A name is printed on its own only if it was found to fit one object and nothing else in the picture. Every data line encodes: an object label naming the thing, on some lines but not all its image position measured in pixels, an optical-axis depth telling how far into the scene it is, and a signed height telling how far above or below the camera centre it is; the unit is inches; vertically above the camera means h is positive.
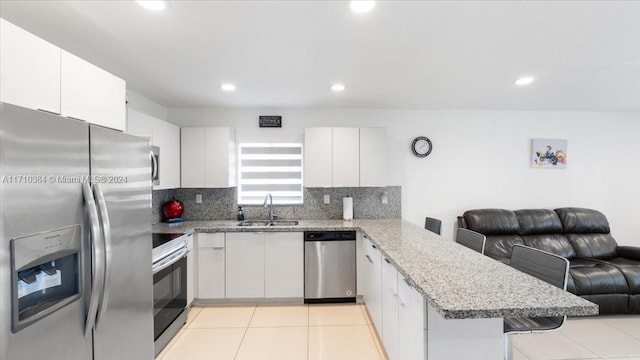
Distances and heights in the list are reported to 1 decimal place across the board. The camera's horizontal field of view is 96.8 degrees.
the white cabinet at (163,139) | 100.6 +17.6
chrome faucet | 145.3 -11.4
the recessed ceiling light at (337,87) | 112.7 +38.0
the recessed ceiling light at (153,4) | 59.2 +37.6
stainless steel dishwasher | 125.6 -36.9
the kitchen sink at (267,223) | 135.8 -20.5
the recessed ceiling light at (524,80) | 106.3 +38.1
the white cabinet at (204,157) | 135.0 +11.6
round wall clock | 151.4 +18.4
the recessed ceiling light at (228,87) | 111.9 +37.9
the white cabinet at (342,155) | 136.5 +12.4
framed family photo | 154.2 +14.5
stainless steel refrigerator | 34.4 -8.4
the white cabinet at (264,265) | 124.7 -37.0
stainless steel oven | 90.0 -36.5
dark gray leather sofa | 134.0 -27.0
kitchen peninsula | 43.7 -19.6
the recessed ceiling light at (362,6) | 59.7 +37.5
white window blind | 149.5 +4.2
